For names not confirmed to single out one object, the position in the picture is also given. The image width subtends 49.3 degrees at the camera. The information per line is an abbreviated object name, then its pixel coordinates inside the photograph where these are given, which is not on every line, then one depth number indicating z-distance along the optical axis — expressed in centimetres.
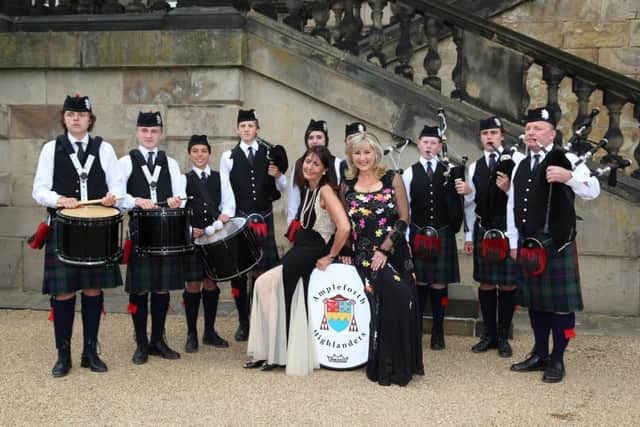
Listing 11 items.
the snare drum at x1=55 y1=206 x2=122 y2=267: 418
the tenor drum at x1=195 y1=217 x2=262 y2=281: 467
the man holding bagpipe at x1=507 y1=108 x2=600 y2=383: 436
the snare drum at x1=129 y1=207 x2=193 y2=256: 445
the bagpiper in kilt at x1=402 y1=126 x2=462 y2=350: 512
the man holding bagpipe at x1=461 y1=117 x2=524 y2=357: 481
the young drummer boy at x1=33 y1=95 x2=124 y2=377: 442
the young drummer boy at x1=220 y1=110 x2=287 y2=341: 525
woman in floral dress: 439
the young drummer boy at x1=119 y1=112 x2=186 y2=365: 474
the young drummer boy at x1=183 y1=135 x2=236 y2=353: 509
